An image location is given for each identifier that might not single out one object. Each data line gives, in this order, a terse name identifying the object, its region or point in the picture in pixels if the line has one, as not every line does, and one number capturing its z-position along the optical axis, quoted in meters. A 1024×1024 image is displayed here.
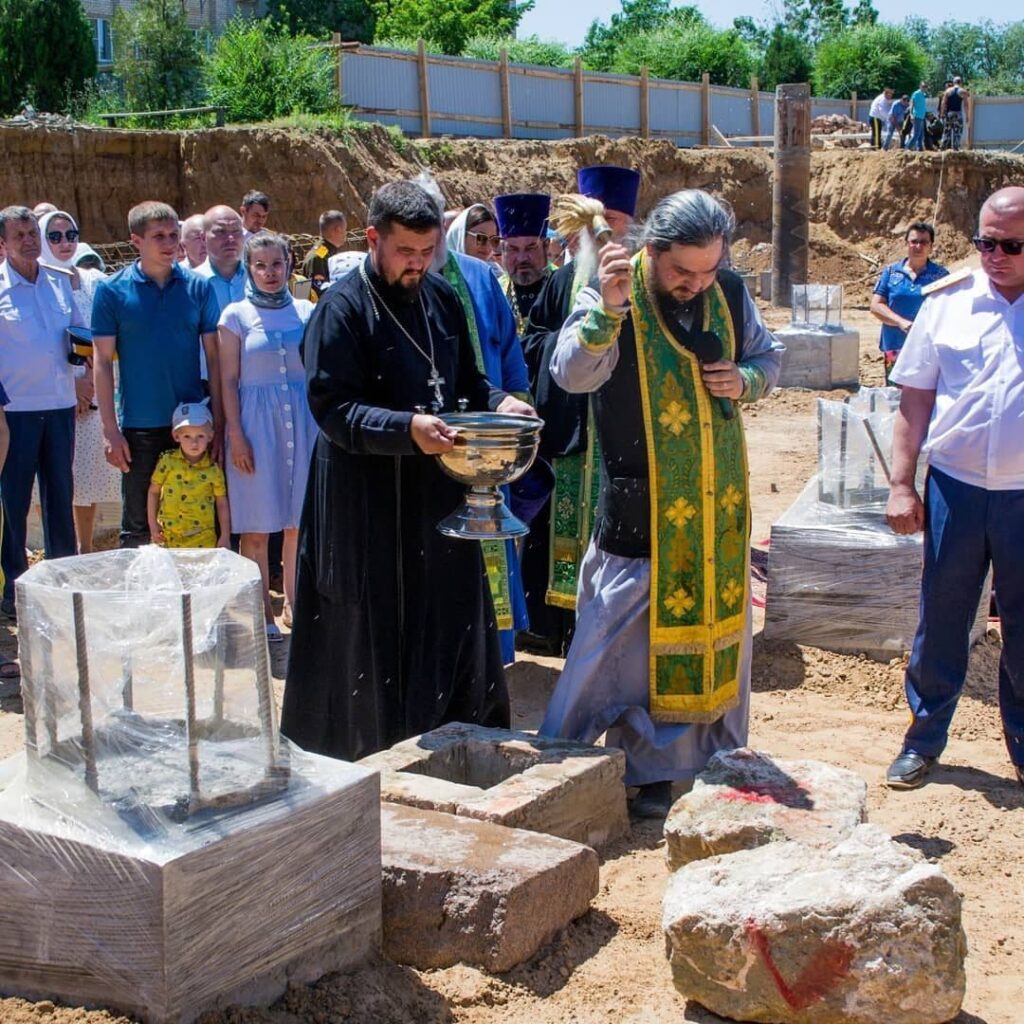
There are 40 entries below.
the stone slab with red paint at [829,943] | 3.14
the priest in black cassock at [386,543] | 4.46
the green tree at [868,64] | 59.81
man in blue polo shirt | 6.72
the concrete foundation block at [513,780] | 3.92
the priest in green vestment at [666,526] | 4.59
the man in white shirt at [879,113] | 37.94
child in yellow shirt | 6.78
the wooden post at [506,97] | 32.75
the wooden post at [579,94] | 35.12
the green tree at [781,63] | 58.03
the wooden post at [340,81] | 28.27
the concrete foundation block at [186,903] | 2.91
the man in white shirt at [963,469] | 4.68
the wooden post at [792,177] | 20.31
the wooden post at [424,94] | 30.30
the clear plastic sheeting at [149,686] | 3.06
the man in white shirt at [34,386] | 6.99
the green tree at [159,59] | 33.34
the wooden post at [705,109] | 40.25
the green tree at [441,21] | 52.47
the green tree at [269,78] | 27.47
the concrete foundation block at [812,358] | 16.06
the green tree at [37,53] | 34.28
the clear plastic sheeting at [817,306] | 16.70
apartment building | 53.09
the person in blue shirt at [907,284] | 11.52
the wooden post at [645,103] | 37.44
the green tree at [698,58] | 55.19
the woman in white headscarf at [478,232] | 7.52
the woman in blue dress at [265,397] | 6.74
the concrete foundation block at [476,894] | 3.44
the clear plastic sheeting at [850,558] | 6.48
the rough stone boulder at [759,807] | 3.80
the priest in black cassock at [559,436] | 6.04
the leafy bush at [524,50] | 48.03
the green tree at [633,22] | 67.94
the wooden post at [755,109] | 42.66
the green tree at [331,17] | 54.03
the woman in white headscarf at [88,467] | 7.87
